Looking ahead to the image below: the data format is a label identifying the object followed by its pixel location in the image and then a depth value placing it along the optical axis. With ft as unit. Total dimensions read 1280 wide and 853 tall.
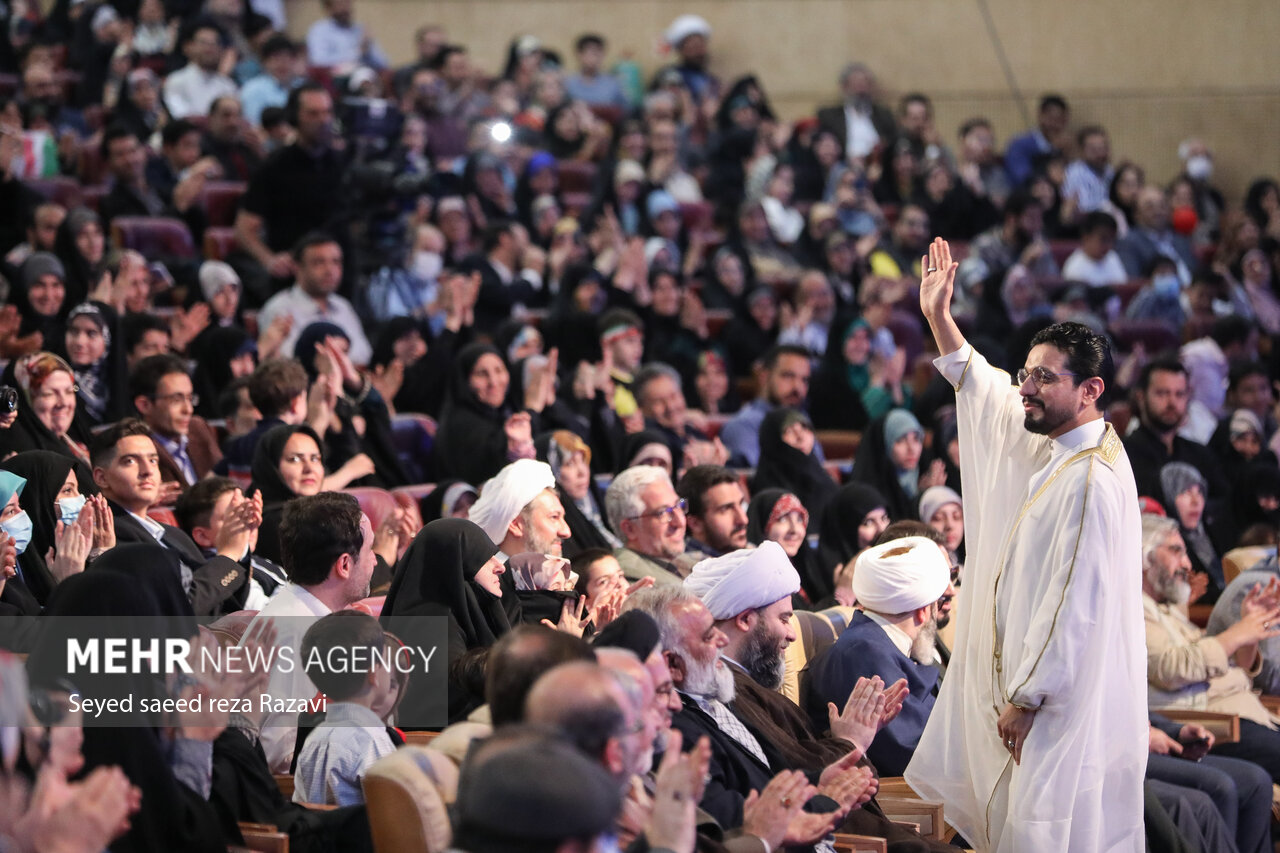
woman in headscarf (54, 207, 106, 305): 44.21
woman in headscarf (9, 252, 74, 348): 39.93
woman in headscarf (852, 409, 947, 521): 42.91
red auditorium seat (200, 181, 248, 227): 52.37
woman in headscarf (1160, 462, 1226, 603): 40.98
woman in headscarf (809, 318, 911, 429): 51.90
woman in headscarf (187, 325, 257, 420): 41.55
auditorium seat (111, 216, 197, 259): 49.26
